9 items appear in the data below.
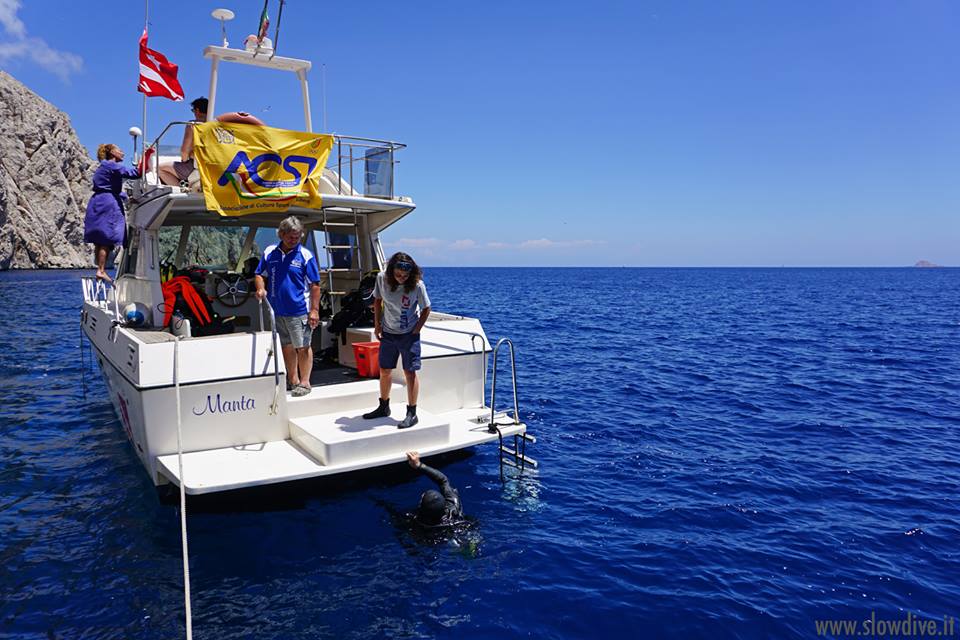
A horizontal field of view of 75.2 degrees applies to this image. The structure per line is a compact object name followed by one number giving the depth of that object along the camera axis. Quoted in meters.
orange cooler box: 7.35
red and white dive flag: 8.85
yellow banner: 7.05
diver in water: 5.79
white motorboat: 5.69
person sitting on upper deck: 7.45
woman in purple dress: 8.98
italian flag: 8.59
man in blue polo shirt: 6.53
